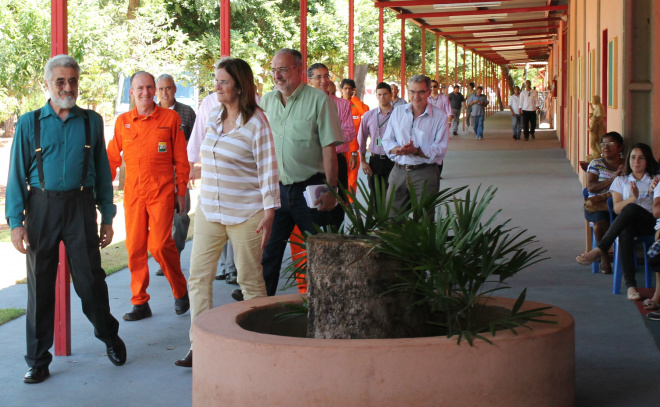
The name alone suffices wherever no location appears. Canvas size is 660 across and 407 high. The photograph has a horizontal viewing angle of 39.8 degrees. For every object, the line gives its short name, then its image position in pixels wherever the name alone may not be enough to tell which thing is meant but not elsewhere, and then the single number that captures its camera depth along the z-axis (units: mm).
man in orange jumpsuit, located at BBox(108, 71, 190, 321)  6828
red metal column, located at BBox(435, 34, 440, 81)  35625
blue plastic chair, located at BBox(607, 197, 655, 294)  7352
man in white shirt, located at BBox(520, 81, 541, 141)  26844
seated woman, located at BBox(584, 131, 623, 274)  8312
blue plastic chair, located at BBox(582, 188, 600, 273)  8500
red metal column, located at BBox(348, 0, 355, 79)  17141
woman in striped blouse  5324
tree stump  4270
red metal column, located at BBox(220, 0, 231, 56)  8652
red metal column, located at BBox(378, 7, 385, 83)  21173
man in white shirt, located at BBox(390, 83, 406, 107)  15391
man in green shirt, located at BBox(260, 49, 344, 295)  6430
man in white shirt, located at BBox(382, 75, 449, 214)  8375
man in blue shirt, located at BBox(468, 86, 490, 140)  29625
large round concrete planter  3934
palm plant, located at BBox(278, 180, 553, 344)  4289
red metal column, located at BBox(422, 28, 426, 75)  29152
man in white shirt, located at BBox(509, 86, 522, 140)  28125
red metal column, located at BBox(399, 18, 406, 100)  25609
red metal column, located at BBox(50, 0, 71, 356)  5684
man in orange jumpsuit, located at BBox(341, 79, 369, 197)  10883
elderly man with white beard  5277
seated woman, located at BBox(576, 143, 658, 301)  7316
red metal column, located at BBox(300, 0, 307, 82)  11547
